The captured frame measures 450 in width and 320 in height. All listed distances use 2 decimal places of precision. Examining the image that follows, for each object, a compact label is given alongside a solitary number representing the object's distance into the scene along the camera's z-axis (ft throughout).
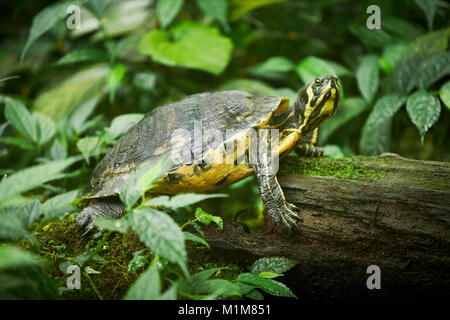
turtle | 7.11
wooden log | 6.02
